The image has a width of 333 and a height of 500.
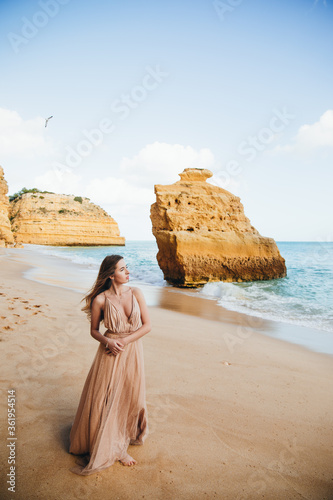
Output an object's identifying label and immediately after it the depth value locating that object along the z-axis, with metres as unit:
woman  2.32
